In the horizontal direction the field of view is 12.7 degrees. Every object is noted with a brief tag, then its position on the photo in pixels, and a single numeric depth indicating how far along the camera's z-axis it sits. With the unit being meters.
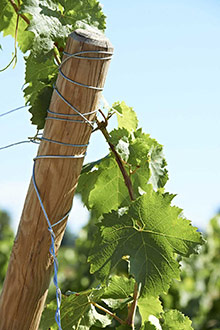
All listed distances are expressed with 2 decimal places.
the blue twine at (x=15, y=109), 1.80
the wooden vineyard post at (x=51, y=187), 1.64
